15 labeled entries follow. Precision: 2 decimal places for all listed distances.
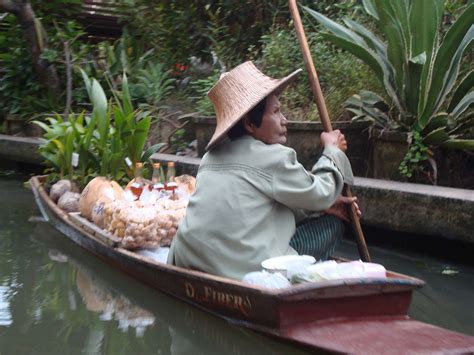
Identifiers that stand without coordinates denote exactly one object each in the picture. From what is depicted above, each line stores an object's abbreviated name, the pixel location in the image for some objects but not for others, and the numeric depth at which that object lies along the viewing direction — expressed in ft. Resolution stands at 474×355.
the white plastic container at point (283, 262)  10.99
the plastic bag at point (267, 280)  10.81
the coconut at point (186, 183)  17.26
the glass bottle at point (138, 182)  16.74
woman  11.46
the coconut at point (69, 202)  19.31
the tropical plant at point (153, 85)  30.27
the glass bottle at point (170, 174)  17.78
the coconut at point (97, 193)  17.25
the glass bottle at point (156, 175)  18.38
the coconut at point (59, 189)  20.22
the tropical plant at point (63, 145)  20.38
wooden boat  9.71
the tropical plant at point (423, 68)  17.47
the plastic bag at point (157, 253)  14.66
